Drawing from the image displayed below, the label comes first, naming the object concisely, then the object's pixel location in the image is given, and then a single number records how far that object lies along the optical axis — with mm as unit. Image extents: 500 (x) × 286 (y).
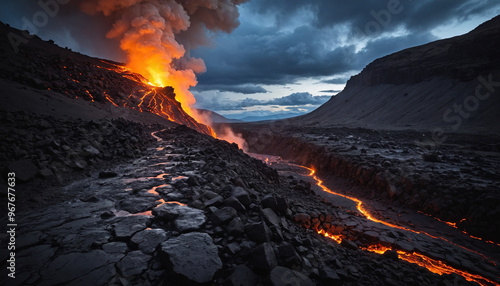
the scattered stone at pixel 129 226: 3896
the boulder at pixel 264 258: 3328
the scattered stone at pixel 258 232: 3963
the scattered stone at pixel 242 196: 5266
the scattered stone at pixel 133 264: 3009
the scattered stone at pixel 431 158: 13969
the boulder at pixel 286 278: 3127
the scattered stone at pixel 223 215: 4320
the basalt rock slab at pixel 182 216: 4211
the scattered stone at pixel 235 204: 4914
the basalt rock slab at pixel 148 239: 3561
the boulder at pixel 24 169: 5445
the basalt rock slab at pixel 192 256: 3018
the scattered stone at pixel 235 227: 4023
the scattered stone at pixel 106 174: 7199
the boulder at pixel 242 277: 3086
